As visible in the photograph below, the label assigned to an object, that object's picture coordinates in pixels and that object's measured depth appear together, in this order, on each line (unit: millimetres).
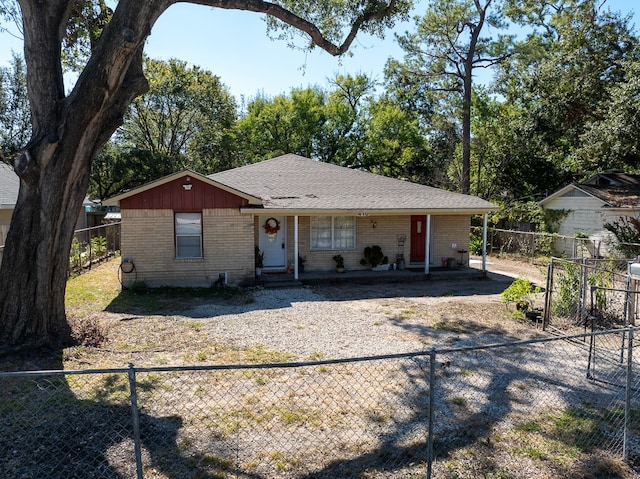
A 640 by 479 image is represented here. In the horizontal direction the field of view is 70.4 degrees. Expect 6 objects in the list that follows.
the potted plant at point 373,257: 15539
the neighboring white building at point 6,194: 15328
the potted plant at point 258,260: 14065
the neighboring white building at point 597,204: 18609
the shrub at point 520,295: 10289
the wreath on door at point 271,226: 14734
